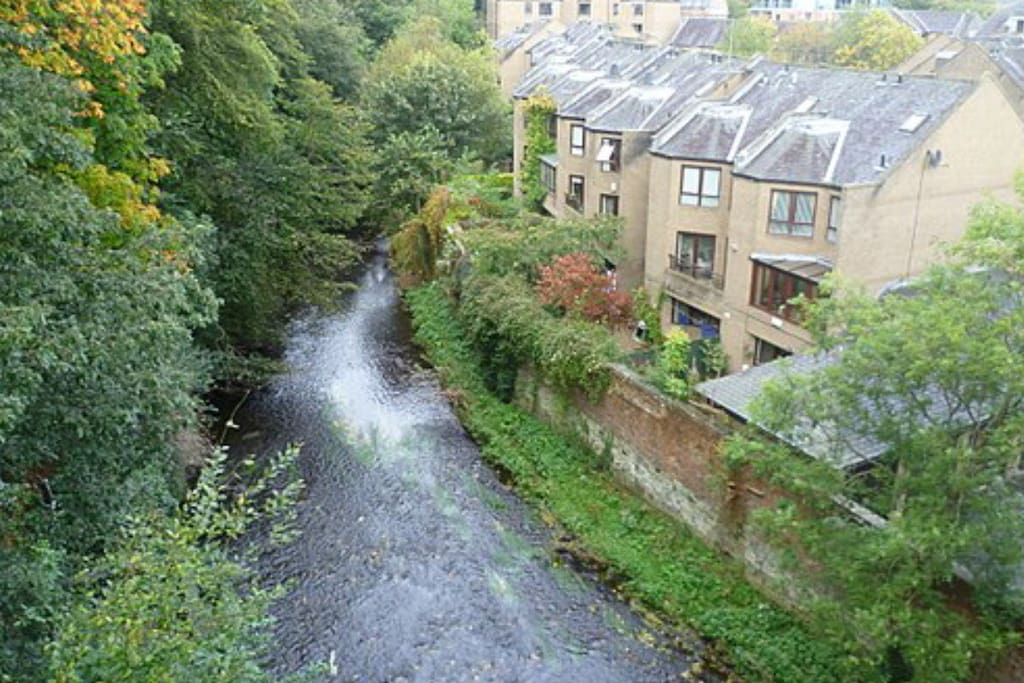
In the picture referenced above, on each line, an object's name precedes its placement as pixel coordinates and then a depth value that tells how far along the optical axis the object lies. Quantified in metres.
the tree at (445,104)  54.69
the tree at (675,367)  23.30
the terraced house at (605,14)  93.31
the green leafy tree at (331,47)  53.56
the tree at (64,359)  12.05
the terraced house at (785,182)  26.02
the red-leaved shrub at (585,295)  28.39
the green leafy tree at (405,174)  49.91
